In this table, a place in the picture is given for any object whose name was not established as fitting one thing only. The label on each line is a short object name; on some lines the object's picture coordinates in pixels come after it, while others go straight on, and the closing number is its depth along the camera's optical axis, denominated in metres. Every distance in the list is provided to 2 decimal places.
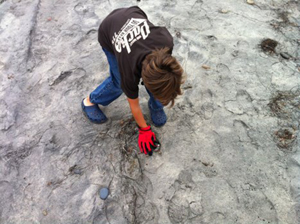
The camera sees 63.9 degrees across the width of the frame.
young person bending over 0.96
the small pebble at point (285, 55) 1.92
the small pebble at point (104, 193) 1.37
